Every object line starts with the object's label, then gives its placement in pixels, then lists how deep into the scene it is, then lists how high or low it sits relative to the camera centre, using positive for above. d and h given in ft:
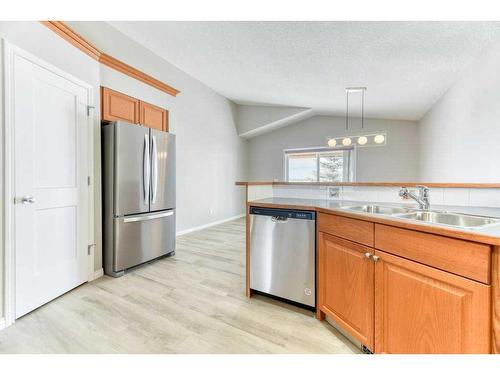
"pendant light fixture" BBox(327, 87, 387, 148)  12.39 +5.32
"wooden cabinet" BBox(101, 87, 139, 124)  8.34 +3.16
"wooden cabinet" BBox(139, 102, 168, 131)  10.18 +3.32
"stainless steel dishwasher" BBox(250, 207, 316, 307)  5.32 -1.78
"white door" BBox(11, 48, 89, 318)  5.37 +0.02
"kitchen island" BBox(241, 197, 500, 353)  2.62 -1.46
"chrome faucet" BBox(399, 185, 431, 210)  4.84 -0.26
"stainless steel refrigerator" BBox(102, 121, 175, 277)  7.77 -0.42
